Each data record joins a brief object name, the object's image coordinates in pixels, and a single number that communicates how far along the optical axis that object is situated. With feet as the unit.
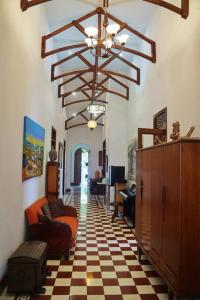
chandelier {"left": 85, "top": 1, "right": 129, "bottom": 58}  14.90
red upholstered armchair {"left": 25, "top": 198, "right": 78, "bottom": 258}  14.85
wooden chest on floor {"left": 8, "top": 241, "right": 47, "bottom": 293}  10.65
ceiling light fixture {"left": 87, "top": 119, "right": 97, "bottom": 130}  39.78
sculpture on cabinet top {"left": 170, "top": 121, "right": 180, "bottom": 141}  11.28
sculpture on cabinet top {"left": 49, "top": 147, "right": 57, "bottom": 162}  23.35
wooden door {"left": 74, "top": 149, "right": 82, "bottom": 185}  62.90
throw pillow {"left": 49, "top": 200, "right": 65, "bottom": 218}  19.44
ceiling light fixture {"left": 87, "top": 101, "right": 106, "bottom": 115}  30.60
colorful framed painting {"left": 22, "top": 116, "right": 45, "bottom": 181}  14.89
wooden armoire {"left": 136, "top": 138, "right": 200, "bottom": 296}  8.98
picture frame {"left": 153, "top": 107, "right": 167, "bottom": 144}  17.89
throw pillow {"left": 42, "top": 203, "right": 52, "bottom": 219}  17.56
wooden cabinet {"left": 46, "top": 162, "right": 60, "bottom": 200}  22.76
